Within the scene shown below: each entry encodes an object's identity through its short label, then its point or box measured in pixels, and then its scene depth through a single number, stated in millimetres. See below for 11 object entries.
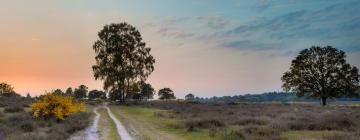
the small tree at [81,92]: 192500
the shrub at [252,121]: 29219
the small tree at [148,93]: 153750
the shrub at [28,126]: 25475
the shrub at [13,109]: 42756
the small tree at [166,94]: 176375
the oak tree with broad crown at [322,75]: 64500
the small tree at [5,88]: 160750
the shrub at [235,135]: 20773
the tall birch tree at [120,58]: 73375
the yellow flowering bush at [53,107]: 32469
